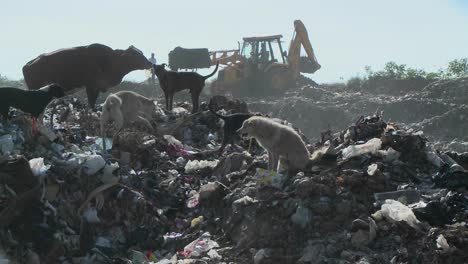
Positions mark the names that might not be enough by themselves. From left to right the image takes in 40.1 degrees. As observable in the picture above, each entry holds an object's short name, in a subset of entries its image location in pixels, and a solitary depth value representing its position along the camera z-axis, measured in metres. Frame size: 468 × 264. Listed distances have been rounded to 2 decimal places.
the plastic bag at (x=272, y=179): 7.01
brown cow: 12.33
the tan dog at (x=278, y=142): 7.50
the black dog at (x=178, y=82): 13.03
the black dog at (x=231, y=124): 9.55
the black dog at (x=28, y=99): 8.57
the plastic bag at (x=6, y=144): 7.58
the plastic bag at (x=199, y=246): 6.52
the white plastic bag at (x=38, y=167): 7.03
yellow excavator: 25.30
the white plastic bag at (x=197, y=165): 9.01
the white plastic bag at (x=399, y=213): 6.03
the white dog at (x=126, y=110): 9.81
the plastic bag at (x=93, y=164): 7.61
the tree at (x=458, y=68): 28.26
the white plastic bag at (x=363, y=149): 7.62
